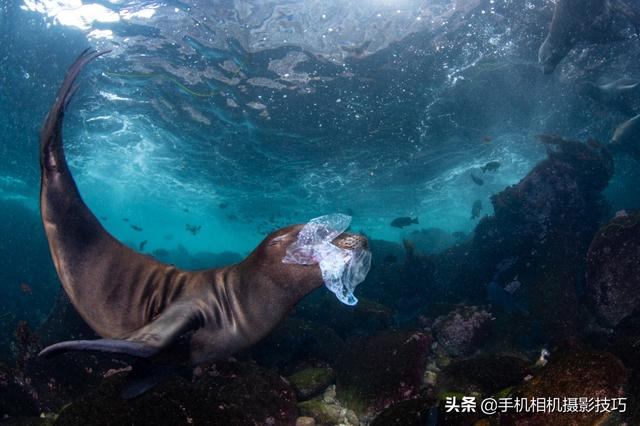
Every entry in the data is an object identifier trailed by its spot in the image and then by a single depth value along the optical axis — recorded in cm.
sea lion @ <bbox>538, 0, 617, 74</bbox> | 936
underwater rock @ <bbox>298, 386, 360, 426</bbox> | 496
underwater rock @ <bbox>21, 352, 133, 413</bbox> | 561
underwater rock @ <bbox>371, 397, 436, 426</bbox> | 378
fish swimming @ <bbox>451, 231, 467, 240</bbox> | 2391
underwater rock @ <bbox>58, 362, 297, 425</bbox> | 389
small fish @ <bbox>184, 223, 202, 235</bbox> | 2023
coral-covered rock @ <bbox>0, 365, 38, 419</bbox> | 513
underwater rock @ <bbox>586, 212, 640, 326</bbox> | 708
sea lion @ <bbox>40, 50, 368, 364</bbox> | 320
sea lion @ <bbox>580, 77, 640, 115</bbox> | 1400
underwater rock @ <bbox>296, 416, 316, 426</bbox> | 468
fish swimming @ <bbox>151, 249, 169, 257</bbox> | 3071
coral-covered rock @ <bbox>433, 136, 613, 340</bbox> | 930
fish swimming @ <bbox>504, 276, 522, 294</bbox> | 995
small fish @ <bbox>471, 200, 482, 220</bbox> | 1826
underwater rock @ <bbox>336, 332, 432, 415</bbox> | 535
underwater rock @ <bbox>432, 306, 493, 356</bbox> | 738
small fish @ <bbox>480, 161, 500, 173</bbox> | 1409
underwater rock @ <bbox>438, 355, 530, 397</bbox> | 452
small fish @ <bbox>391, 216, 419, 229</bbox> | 1412
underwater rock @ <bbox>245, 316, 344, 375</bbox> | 706
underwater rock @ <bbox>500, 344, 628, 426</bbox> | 321
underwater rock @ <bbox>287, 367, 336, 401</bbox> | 570
